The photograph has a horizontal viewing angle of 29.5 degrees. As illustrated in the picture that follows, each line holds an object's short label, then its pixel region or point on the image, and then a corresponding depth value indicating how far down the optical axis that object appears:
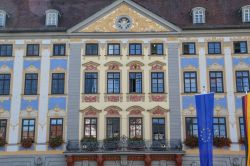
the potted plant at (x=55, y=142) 40.16
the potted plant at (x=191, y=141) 39.75
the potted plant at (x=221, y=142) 39.72
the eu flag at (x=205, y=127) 28.31
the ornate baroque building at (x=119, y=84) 40.00
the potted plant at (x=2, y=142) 40.31
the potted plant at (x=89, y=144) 39.62
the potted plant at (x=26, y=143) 40.19
